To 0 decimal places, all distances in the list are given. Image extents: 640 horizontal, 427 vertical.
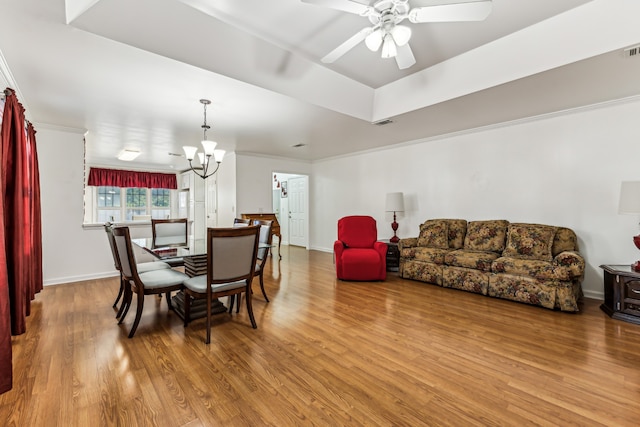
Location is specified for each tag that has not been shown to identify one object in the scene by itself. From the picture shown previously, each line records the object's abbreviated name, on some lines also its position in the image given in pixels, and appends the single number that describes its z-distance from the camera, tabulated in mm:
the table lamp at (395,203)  5043
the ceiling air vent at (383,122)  3879
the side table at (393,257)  4927
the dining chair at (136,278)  2431
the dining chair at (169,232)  3924
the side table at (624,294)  2723
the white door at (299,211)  7555
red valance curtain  7922
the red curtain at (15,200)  2428
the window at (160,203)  9086
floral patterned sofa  3061
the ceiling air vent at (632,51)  2156
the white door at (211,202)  7066
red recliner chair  4238
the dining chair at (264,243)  3494
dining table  2799
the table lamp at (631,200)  2777
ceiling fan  1670
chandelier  3350
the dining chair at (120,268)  2807
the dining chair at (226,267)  2322
